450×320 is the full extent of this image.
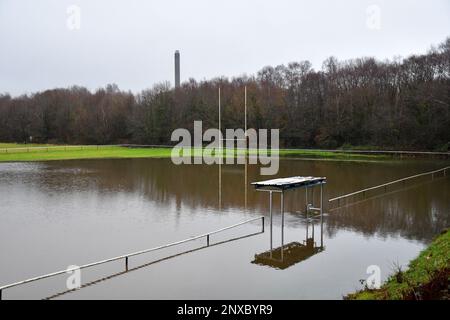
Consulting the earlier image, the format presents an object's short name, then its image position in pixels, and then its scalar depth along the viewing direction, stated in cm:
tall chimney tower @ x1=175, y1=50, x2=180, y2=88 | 11031
